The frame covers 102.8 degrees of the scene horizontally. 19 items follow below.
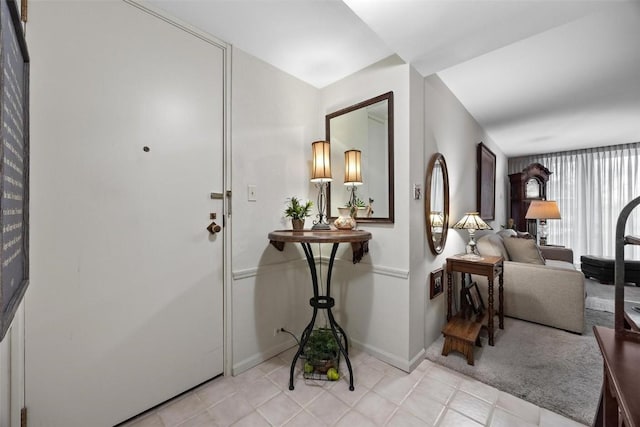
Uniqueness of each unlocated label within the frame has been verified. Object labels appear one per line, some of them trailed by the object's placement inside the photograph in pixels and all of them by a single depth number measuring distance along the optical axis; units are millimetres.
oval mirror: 2100
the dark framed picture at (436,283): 2141
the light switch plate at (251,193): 1896
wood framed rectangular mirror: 1969
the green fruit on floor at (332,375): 1723
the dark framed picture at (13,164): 579
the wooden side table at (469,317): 1934
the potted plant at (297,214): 1956
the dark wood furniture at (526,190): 4863
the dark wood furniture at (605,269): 3506
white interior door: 1175
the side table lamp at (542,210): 4301
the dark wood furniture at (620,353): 621
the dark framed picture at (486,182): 3471
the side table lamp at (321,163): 2004
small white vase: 1935
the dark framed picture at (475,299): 2555
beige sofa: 2326
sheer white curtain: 4469
